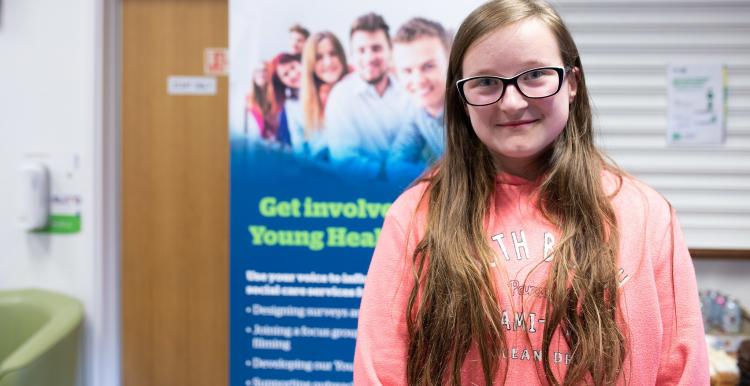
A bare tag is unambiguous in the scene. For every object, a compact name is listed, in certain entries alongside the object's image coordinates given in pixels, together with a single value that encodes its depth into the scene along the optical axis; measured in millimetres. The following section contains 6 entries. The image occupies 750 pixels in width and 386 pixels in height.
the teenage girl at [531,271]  1089
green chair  2373
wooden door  3078
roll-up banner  2572
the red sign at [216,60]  3080
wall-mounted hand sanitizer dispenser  2789
